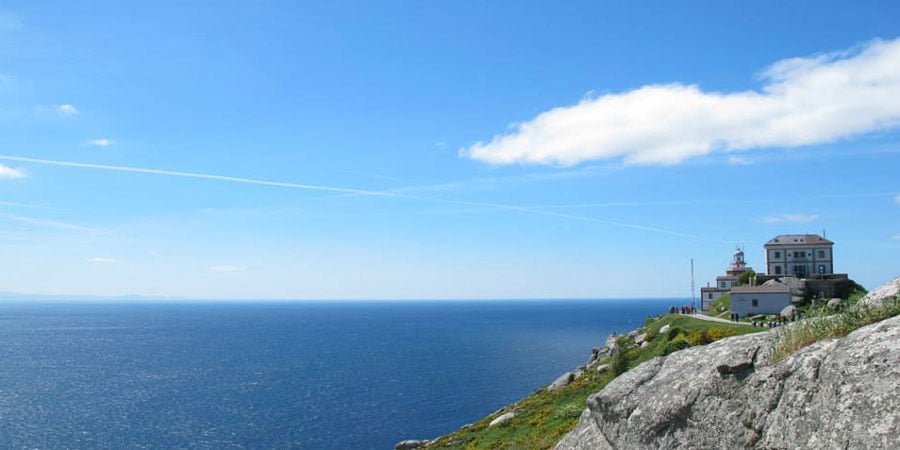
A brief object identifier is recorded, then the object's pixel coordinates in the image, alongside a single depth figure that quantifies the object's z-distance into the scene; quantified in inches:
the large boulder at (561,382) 2240.4
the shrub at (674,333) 2230.9
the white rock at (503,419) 1742.1
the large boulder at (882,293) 445.0
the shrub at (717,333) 1881.4
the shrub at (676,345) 1717.5
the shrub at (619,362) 1860.0
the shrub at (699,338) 1801.2
